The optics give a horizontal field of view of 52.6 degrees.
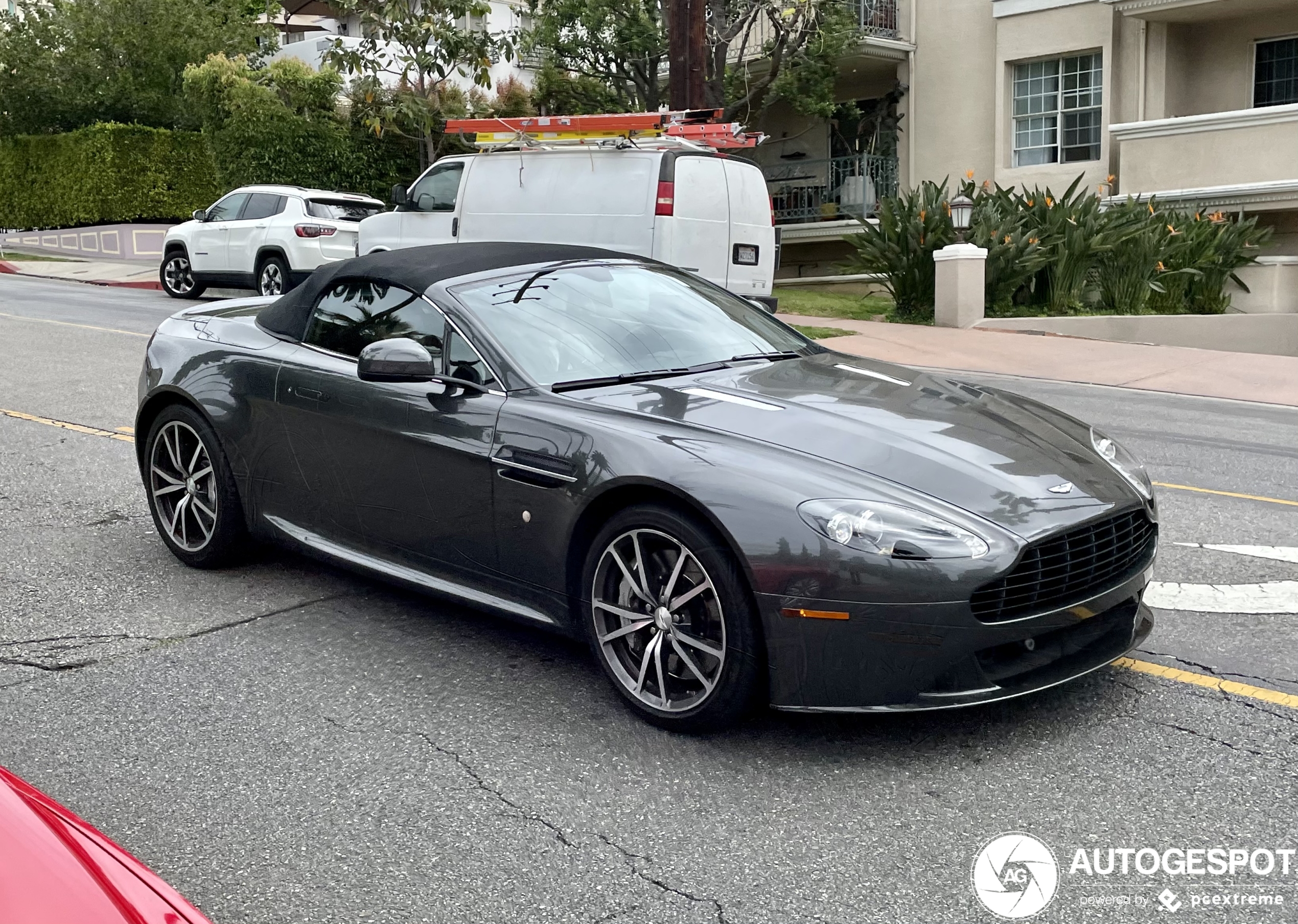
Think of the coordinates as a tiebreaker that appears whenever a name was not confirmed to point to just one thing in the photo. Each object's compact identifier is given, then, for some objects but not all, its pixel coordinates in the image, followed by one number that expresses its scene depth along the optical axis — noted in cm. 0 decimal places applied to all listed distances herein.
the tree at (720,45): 2172
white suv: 1917
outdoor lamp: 1802
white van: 1438
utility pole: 1661
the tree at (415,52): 2350
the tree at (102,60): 3212
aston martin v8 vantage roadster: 374
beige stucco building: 2048
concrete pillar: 1780
